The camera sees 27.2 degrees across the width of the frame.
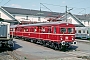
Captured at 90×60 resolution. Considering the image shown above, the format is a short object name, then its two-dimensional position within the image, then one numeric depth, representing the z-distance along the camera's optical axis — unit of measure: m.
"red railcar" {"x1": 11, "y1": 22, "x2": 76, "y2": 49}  20.39
